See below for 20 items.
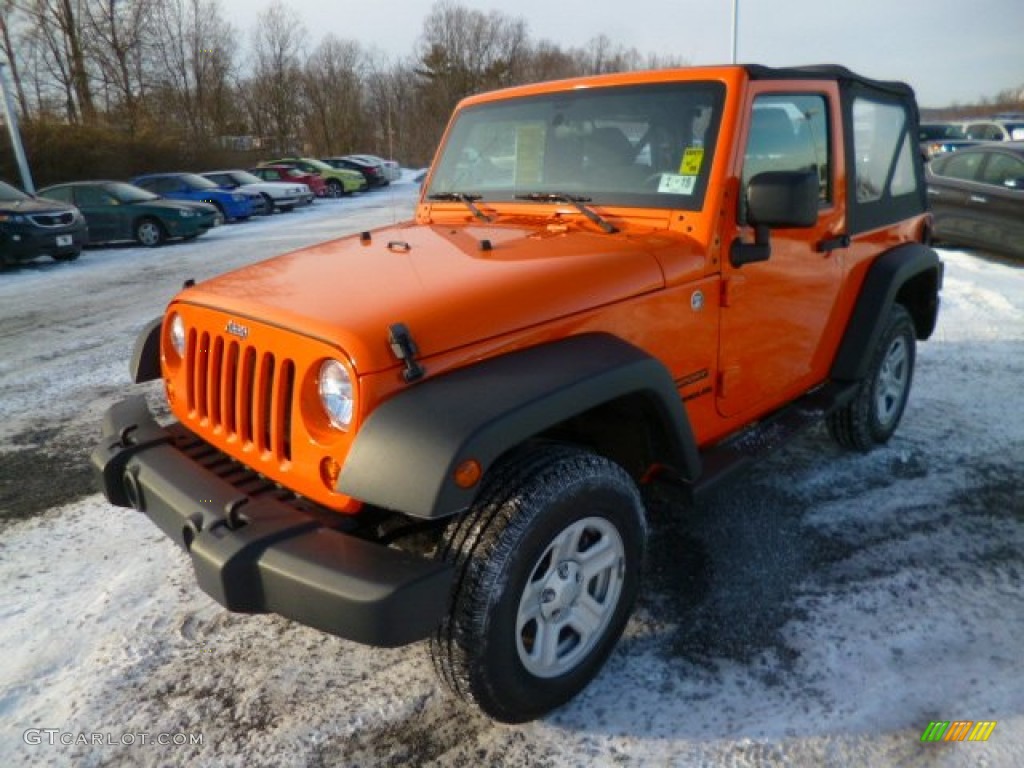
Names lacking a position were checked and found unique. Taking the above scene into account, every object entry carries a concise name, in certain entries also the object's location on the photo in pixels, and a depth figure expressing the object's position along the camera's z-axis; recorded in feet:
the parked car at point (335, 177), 88.07
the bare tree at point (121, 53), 108.78
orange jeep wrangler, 6.57
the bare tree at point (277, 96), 151.94
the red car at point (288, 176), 83.10
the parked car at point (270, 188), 68.98
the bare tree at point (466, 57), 170.19
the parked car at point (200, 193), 58.23
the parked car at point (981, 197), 30.99
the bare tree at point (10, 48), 100.94
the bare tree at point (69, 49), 104.27
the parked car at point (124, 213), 46.52
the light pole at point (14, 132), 67.10
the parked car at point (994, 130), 61.26
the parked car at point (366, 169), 98.43
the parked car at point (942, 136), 54.81
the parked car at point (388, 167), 103.95
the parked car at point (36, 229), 37.76
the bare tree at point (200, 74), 126.93
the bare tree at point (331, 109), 157.07
